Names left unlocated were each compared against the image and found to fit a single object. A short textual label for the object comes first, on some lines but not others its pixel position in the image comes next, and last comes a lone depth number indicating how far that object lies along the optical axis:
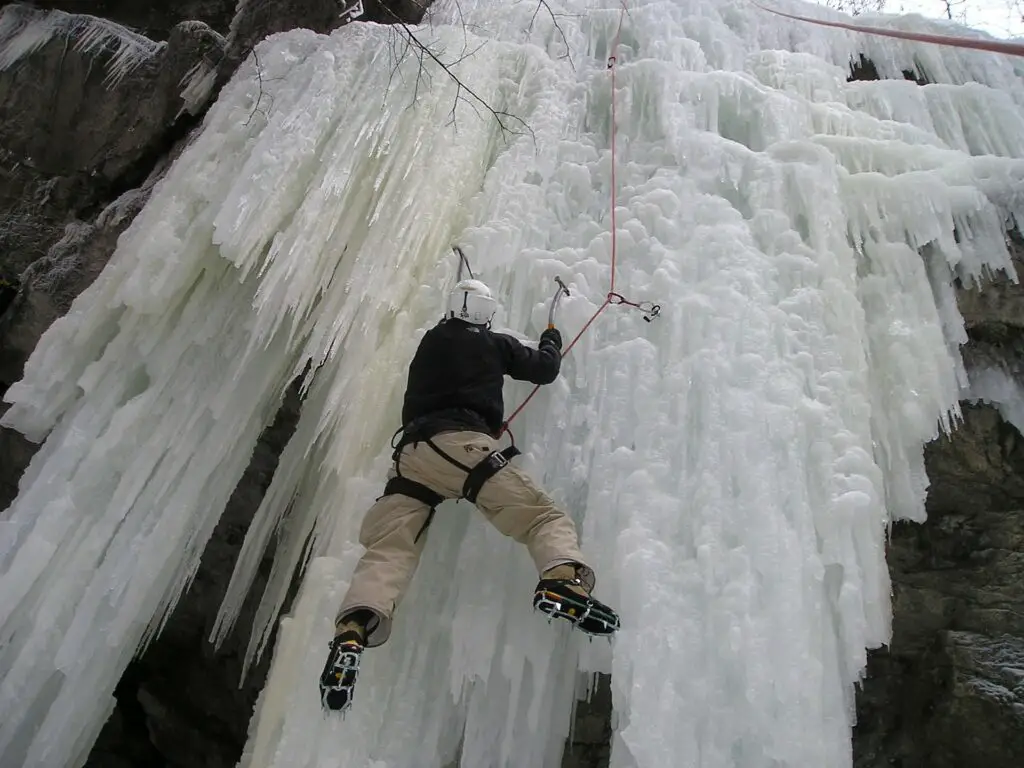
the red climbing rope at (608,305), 2.91
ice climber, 2.15
